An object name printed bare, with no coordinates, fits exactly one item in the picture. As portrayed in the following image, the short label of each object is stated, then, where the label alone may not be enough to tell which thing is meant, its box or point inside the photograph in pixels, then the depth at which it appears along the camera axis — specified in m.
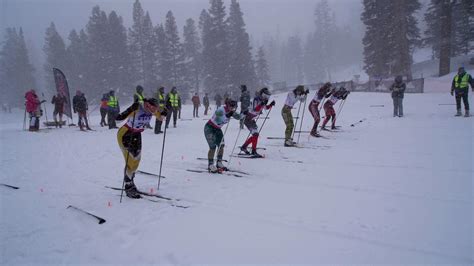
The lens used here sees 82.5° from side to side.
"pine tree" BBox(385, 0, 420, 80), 28.36
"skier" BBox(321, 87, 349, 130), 12.39
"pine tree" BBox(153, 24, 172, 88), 46.09
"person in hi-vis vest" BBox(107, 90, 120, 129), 15.73
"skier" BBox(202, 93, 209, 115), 24.85
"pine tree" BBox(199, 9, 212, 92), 41.69
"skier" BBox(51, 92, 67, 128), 16.22
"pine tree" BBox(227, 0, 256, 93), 39.50
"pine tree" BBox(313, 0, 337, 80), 73.88
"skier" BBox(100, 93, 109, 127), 16.66
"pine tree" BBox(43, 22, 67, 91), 51.12
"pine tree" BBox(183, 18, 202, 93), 49.53
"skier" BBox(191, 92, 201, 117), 23.74
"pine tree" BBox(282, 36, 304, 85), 78.00
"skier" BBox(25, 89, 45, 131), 14.21
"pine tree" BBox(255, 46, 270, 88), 50.63
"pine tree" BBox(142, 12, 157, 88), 47.88
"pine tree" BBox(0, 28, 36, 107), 52.41
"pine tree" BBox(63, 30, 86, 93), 49.78
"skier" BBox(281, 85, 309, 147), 9.98
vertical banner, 16.84
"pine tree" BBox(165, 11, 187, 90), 46.16
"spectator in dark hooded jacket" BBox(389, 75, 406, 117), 15.27
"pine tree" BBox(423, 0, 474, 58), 26.89
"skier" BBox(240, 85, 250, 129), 14.72
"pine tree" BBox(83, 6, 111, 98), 46.00
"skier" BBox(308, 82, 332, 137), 11.29
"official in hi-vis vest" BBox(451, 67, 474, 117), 13.05
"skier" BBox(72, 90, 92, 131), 15.14
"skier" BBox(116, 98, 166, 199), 5.56
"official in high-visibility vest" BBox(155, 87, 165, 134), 14.19
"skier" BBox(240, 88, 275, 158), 8.81
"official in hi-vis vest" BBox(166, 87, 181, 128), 16.58
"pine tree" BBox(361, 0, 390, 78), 30.94
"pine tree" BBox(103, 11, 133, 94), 46.22
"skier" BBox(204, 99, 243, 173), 7.16
